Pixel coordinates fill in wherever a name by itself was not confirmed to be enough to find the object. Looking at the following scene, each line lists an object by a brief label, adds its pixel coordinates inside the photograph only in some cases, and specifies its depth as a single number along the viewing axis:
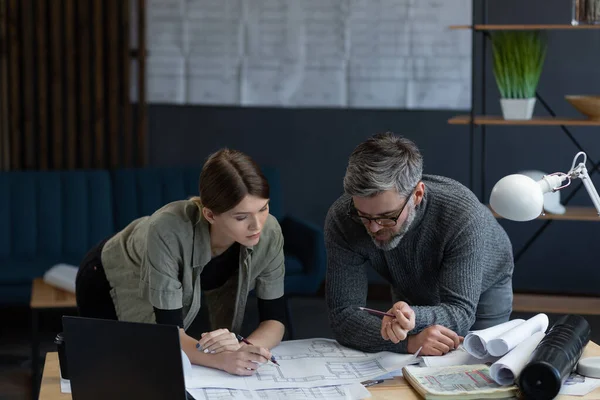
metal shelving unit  4.55
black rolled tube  1.88
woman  2.34
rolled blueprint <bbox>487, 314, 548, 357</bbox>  2.08
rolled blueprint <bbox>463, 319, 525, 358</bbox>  2.13
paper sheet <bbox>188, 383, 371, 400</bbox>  1.96
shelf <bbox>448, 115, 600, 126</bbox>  4.51
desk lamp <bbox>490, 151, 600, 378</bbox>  1.91
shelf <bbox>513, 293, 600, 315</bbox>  4.73
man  2.23
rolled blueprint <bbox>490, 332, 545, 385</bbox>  1.92
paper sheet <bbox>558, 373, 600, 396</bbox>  1.97
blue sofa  4.86
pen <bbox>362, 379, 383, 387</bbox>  2.06
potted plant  4.60
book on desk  1.91
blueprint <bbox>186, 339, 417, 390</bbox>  2.05
